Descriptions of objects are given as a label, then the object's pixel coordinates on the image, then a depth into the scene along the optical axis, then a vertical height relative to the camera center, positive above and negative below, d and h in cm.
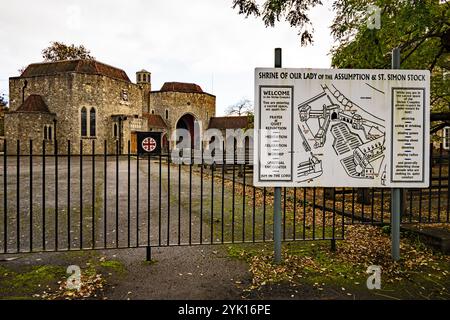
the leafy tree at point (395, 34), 582 +250
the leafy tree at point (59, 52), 4344 +1333
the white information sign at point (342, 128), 416 +34
